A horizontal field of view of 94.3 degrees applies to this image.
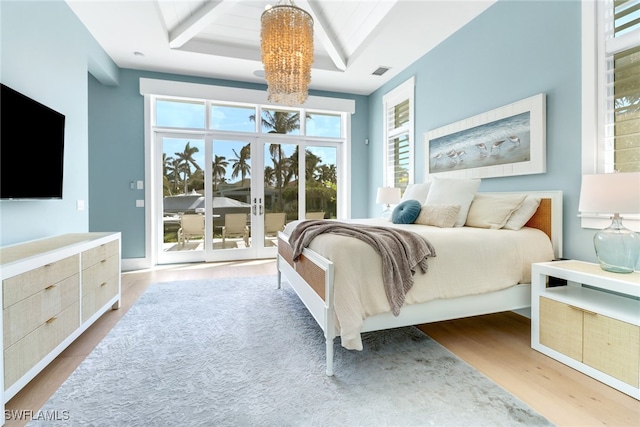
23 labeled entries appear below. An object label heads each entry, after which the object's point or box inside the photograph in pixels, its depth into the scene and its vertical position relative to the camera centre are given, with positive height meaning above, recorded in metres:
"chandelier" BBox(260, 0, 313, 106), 2.58 +1.48
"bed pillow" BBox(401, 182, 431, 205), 3.31 +0.23
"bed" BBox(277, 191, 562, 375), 1.71 -0.42
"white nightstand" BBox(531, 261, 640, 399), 1.57 -0.65
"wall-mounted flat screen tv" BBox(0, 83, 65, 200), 1.87 +0.47
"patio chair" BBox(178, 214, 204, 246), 4.71 -0.23
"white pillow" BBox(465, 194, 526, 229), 2.49 +0.02
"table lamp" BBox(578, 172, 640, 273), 1.69 +0.02
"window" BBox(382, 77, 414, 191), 4.32 +1.20
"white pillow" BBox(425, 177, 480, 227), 2.78 +0.19
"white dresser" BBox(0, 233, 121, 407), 1.45 -0.52
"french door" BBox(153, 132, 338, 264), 4.65 +0.34
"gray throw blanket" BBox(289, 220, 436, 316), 1.78 -0.26
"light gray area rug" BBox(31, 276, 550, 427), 1.41 -0.95
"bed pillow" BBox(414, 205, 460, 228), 2.69 -0.03
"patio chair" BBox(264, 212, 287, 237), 5.10 -0.17
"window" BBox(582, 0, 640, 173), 2.00 +0.89
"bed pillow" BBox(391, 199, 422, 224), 2.97 +0.00
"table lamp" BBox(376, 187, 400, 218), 4.29 +0.25
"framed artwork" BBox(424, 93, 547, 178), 2.57 +0.70
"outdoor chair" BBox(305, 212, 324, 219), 5.34 -0.05
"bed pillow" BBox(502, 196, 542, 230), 2.42 -0.01
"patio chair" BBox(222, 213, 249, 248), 4.90 -0.24
